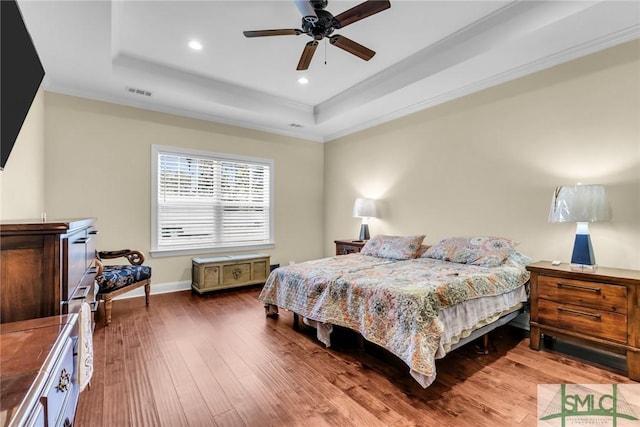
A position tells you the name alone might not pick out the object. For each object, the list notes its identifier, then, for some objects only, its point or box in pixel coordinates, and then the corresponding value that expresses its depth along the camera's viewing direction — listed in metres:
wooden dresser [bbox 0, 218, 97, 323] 1.26
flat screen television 1.60
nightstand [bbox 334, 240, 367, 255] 4.64
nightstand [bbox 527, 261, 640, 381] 2.16
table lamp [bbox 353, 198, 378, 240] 4.70
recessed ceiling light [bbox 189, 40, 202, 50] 3.12
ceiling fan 2.18
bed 1.99
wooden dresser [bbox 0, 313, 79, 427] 0.74
